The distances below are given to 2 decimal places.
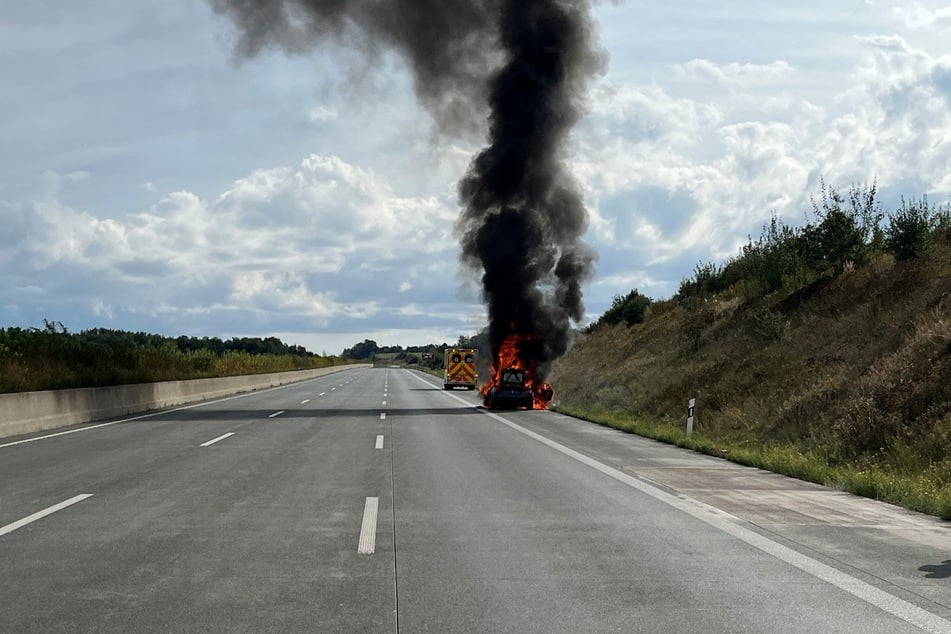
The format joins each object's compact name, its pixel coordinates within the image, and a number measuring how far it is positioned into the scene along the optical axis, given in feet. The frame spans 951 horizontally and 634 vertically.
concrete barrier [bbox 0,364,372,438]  63.93
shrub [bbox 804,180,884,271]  99.35
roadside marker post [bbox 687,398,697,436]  64.44
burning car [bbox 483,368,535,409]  104.73
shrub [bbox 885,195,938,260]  88.38
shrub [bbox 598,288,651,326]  199.63
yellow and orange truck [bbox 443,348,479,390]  181.06
